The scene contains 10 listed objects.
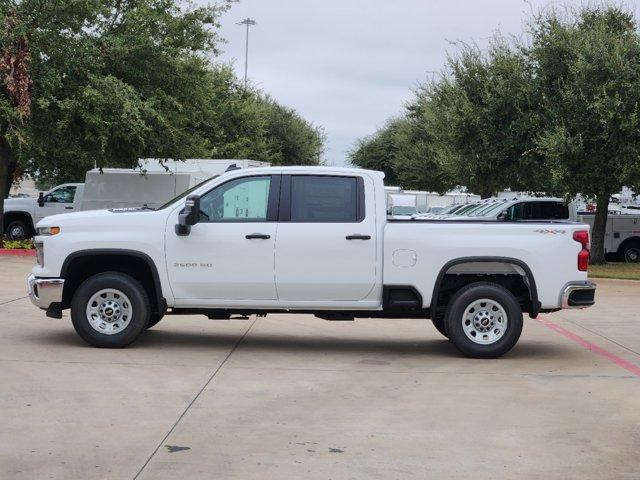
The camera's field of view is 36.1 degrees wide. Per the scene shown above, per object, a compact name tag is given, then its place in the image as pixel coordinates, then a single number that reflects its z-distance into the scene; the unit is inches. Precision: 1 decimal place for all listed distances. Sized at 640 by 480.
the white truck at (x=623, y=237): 1088.2
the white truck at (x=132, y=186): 1107.9
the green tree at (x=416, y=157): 2117.4
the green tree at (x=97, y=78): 911.0
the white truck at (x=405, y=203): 1563.0
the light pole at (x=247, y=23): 3068.4
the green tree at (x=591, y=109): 924.6
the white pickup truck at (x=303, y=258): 406.9
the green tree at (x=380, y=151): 2719.0
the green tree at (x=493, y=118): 1023.0
